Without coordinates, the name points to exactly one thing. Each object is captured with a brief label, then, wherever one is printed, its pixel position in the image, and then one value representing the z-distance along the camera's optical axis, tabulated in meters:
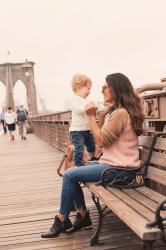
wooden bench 2.79
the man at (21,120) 23.80
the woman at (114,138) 3.94
